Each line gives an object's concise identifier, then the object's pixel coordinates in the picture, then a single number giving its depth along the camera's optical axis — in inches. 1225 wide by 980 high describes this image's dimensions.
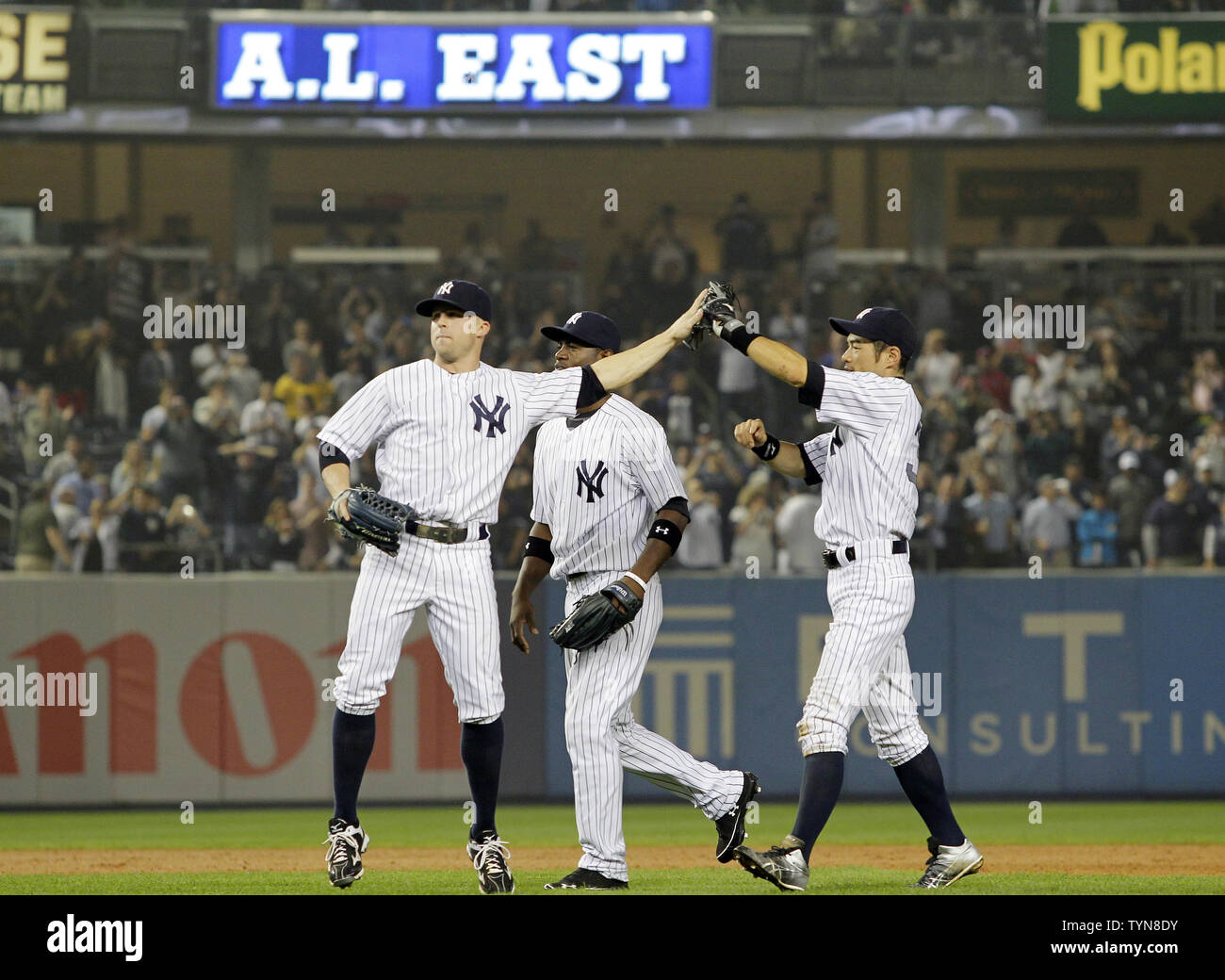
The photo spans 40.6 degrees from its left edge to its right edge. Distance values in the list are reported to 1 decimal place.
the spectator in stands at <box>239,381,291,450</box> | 512.1
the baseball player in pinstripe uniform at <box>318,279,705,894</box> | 220.5
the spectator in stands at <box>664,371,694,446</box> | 561.0
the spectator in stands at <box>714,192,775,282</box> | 668.1
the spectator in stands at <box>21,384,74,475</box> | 520.4
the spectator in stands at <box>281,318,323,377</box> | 553.9
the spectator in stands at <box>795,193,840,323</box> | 663.8
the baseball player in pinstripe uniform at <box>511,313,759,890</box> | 225.3
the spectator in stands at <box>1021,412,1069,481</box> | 526.3
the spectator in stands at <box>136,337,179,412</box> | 561.6
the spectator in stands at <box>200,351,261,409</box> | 535.8
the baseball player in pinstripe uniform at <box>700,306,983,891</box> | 221.1
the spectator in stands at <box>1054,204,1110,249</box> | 688.4
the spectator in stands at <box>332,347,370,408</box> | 556.1
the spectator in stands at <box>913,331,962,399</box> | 562.3
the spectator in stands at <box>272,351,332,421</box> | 541.0
